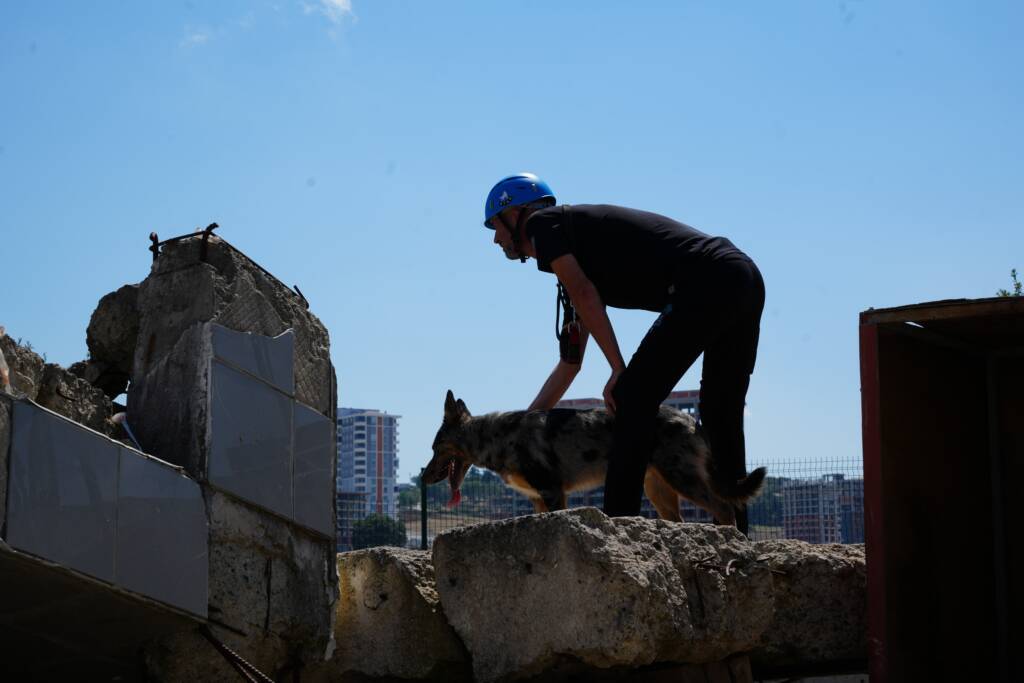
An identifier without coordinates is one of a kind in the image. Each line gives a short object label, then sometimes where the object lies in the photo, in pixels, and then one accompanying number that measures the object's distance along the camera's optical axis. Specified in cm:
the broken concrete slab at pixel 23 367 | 486
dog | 773
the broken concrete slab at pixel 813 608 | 659
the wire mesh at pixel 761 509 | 1576
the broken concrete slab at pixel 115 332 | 646
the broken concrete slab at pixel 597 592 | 533
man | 618
